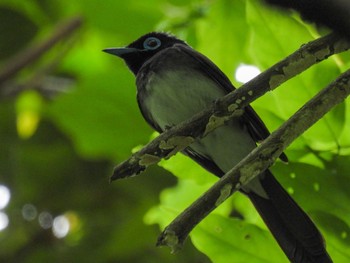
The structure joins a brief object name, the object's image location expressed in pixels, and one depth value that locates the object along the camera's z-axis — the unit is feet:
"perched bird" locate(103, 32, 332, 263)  9.79
